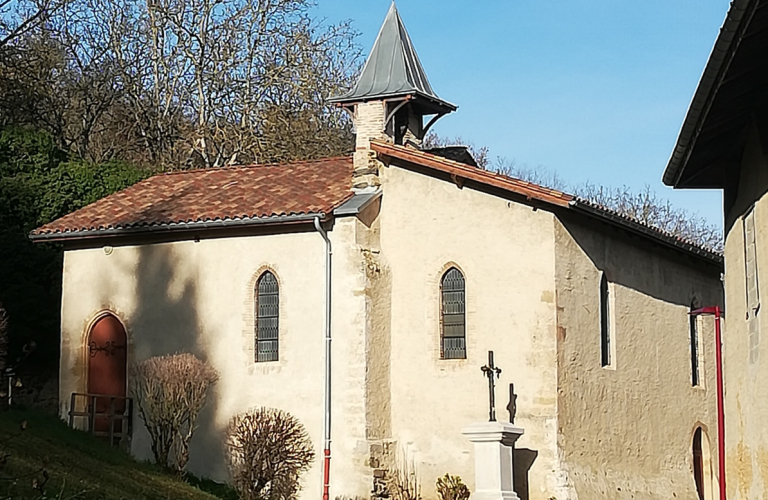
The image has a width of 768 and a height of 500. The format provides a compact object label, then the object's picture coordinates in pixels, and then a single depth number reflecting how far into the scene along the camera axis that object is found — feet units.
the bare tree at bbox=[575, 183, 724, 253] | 163.63
